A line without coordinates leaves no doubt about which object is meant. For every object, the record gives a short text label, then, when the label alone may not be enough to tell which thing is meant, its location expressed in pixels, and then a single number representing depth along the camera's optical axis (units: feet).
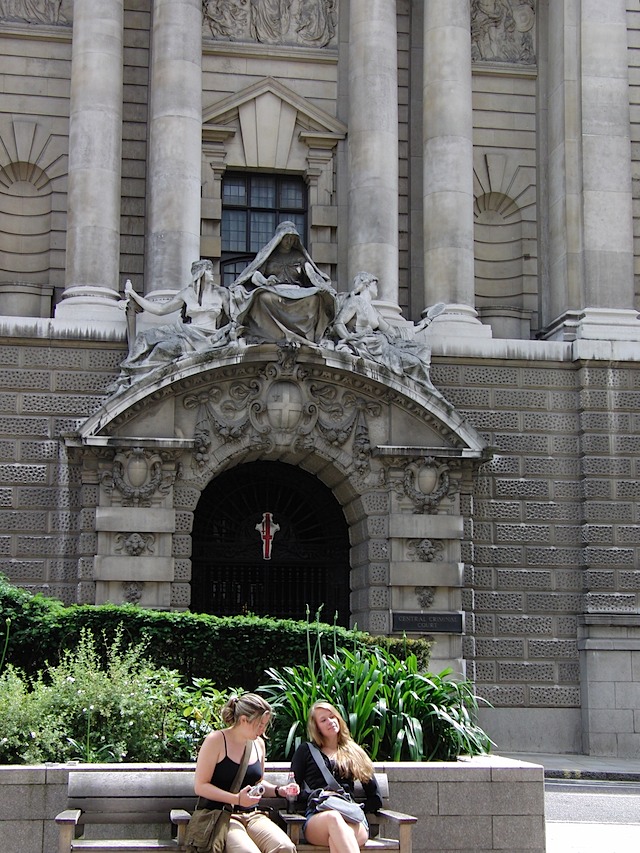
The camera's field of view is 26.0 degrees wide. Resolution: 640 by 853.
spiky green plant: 44.37
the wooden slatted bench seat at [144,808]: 35.24
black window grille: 94.68
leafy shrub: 41.75
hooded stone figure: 81.41
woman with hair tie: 34.86
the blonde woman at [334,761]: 36.99
